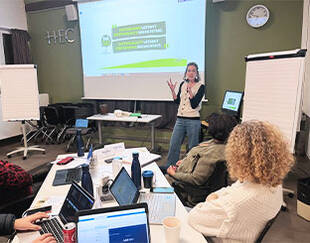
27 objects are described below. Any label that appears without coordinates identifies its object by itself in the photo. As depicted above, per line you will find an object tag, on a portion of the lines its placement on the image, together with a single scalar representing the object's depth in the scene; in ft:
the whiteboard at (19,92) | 13.69
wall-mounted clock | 12.16
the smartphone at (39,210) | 4.31
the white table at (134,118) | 13.12
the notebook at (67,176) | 5.51
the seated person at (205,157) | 5.57
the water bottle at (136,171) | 5.03
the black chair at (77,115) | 15.20
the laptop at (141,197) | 4.14
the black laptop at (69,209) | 3.82
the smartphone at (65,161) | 6.63
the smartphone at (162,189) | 4.80
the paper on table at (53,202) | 4.41
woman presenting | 10.22
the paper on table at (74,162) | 6.46
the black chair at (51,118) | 15.53
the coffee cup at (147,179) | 5.02
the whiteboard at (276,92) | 7.78
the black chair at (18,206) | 5.57
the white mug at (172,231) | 3.28
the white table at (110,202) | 3.62
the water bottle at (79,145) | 6.88
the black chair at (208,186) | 5.64
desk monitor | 12.04
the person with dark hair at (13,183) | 5.78
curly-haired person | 3.42
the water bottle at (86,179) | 4.73
